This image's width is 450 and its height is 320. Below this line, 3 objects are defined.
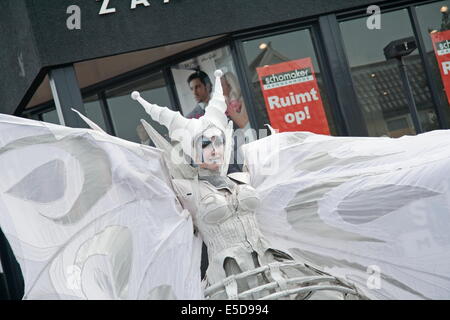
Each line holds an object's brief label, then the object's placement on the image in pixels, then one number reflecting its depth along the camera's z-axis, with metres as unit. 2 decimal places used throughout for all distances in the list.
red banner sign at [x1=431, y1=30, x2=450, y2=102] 9.43
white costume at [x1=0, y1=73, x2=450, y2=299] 4.30
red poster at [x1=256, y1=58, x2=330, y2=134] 9.13
